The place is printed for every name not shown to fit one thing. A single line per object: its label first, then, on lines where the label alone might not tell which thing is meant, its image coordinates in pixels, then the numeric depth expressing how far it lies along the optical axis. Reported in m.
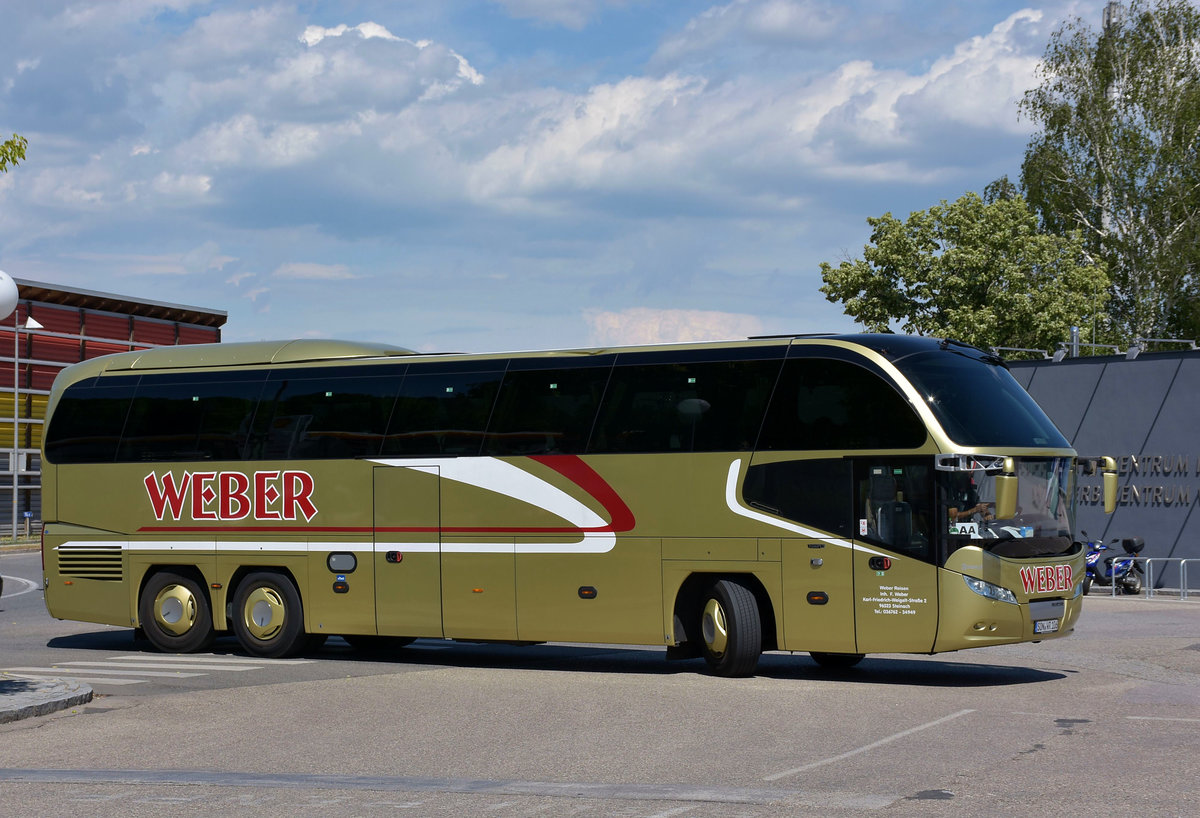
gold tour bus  14.50
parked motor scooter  31.48
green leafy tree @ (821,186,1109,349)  49.47
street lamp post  55.03
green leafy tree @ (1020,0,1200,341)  55.59
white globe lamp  12.39
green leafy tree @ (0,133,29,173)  13.13
